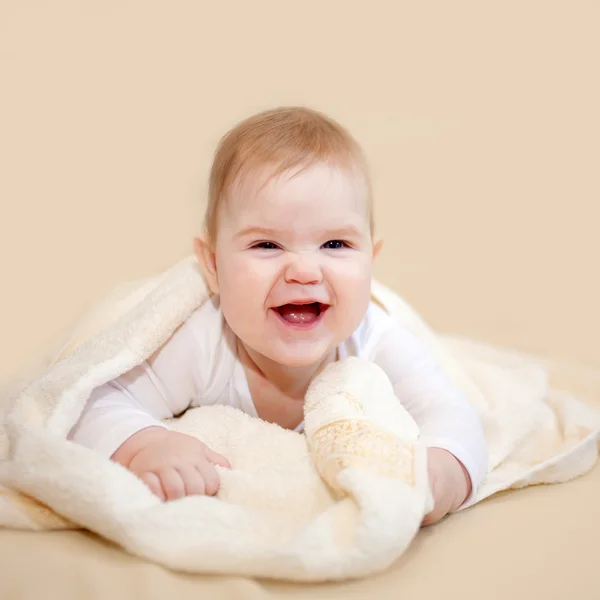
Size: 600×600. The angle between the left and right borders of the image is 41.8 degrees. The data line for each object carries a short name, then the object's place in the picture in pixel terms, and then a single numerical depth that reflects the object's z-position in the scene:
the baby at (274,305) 1.12
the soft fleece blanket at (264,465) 0.90
